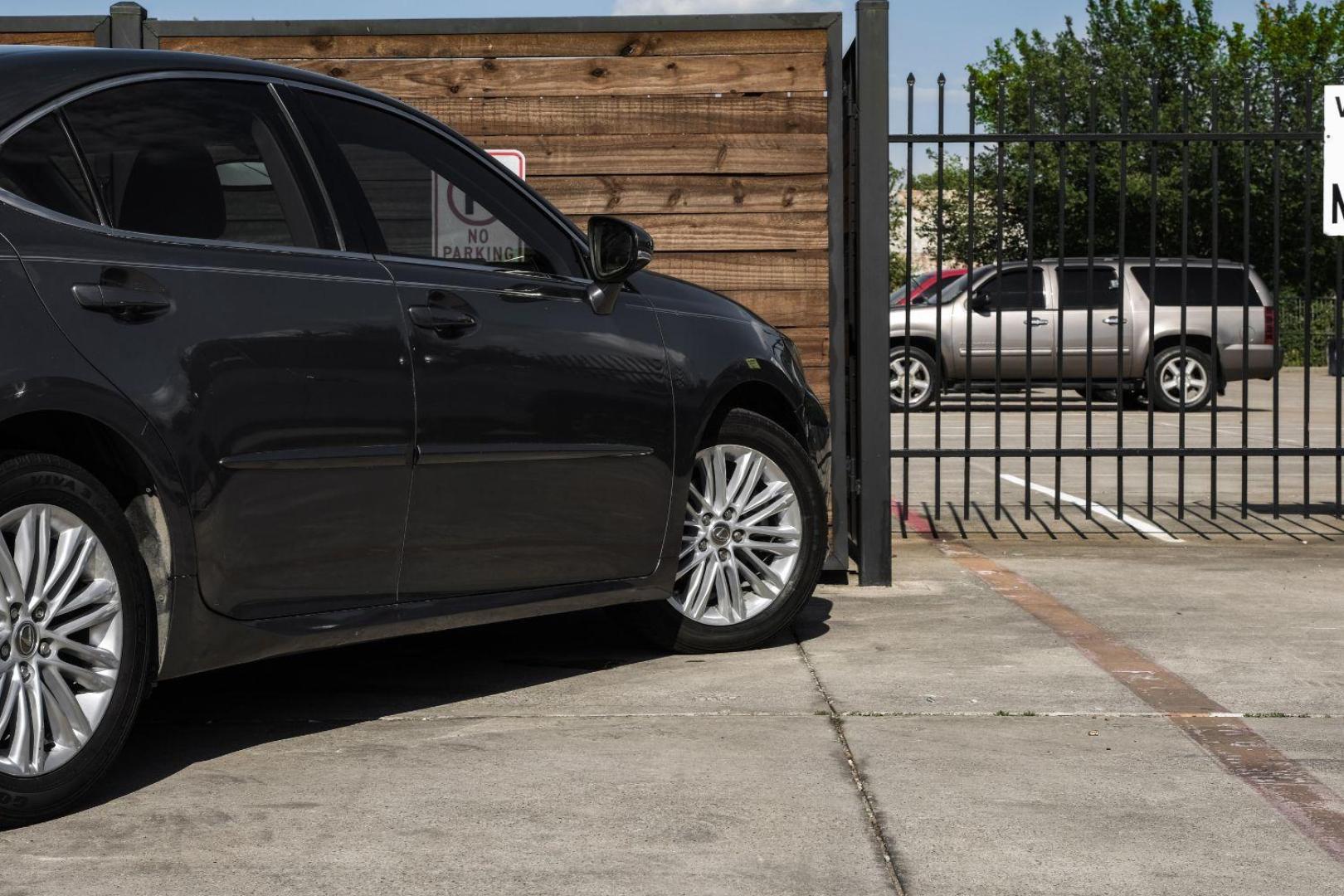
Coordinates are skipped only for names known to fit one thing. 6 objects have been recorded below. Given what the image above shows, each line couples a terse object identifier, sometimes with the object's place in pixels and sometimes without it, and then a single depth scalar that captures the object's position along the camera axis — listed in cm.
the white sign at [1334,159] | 912
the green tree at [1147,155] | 2977
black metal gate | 894
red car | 2161
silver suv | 1956
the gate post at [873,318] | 737
